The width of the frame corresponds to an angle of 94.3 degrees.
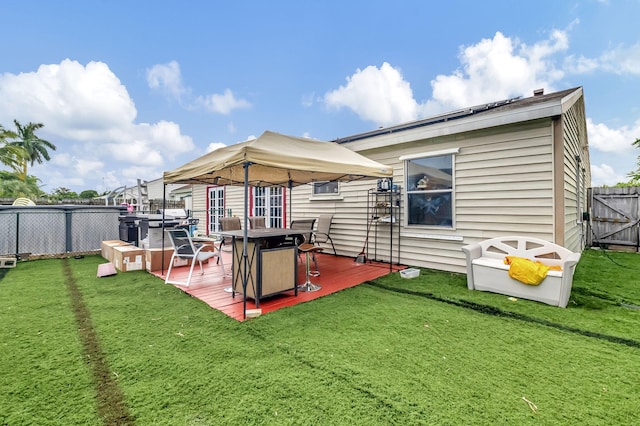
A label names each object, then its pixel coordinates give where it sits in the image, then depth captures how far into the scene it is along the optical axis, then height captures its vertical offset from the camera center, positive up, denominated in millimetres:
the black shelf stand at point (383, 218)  5695 -122
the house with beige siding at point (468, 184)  4105 +478
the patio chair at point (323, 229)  6551 -380
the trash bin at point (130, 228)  7087 -381
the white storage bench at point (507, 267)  3393 -707
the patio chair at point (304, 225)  6184 -284
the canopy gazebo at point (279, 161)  3141 +660
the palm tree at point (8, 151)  12734 +2828
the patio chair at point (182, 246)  4312 -521
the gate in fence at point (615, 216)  8172 -126
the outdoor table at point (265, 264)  3484 -644
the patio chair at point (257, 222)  6298 -217
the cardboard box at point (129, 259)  5336 -858
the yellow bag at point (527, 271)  3479 -709
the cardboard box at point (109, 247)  6270 -770
